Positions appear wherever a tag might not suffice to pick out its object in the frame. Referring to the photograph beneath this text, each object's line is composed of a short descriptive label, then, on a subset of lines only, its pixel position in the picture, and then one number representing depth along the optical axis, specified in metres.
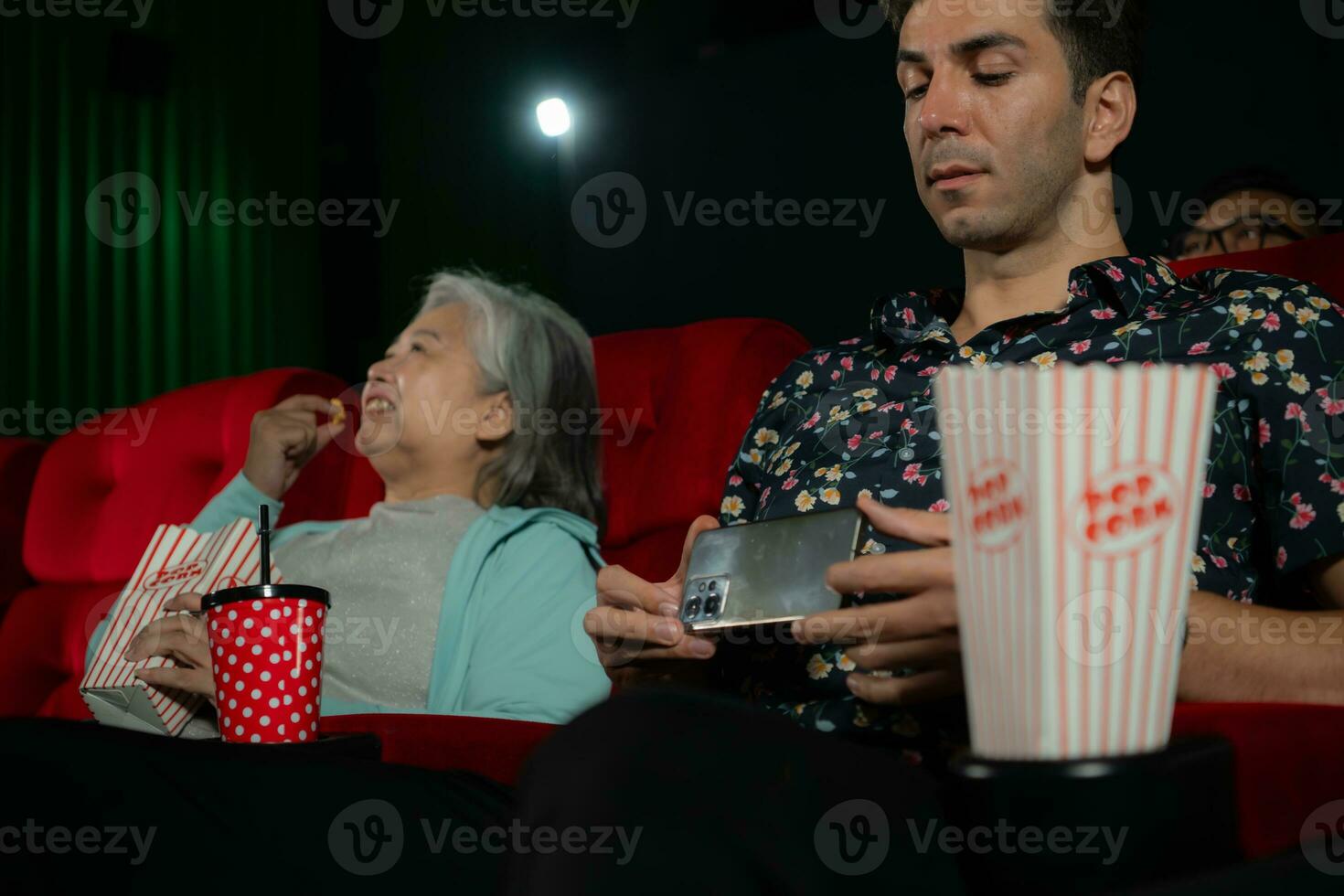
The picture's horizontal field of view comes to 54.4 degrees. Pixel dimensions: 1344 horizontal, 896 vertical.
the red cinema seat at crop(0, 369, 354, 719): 2.15
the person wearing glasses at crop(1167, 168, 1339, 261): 1.75
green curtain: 2.93
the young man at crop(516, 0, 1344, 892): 0.65
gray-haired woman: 1.55
